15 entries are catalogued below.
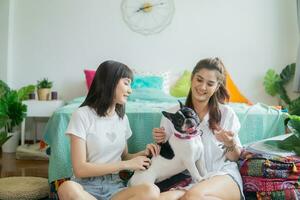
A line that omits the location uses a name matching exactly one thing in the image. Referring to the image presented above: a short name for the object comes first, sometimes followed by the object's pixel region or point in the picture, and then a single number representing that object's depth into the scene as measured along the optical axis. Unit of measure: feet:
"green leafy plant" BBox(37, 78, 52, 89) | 12.65
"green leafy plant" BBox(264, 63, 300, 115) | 12.67
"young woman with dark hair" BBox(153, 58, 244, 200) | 4.82
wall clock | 13.18
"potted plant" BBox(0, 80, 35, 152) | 8.01
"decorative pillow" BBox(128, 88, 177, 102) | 9.89
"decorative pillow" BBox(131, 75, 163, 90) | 11.27
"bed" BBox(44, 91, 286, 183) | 6.19
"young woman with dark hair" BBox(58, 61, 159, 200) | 4.67
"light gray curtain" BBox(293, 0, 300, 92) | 12.03
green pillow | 12.05
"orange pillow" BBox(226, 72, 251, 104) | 12.21
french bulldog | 4.64
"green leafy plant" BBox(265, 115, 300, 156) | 5.13
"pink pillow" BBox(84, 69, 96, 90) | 12.31
